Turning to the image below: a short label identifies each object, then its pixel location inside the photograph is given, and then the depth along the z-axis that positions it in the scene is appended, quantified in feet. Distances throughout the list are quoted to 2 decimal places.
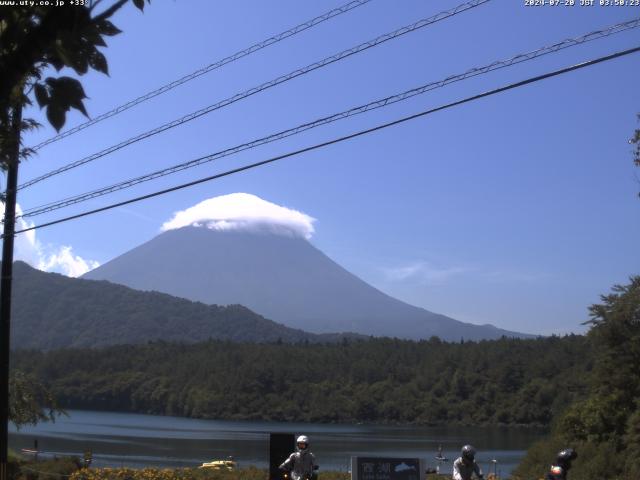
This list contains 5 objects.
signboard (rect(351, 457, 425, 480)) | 38.88
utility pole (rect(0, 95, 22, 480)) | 51.26
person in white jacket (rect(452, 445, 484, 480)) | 34.73
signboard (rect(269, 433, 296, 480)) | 47.42
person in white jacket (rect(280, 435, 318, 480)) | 41.52
